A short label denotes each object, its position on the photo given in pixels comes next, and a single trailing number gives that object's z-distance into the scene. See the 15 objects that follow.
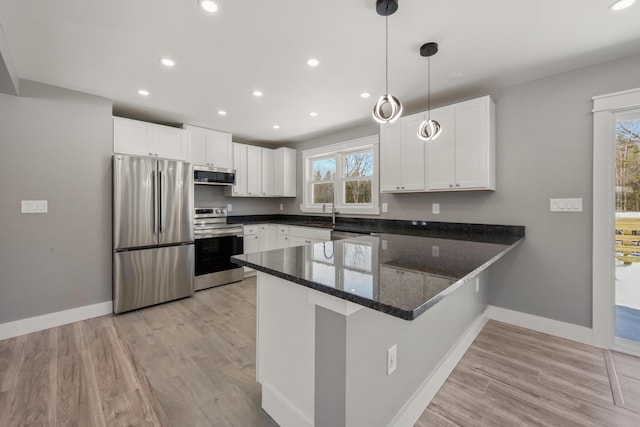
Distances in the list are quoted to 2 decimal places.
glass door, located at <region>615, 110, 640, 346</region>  2.27
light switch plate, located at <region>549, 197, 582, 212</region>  2.39
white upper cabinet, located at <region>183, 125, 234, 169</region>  3.97
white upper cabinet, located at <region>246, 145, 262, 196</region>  4.75
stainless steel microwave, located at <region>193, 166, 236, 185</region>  3.97
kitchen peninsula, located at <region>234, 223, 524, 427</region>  1.04
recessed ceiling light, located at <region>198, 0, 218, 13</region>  1.63
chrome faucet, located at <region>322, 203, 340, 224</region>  4.41
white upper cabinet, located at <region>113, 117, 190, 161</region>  3.21
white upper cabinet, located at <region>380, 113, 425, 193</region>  3.09
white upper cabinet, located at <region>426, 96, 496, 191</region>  2.65
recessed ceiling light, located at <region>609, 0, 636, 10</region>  1.61
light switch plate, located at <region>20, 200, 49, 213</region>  2.65
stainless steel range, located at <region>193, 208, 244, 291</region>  3.79
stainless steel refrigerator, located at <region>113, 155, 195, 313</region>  3.03
